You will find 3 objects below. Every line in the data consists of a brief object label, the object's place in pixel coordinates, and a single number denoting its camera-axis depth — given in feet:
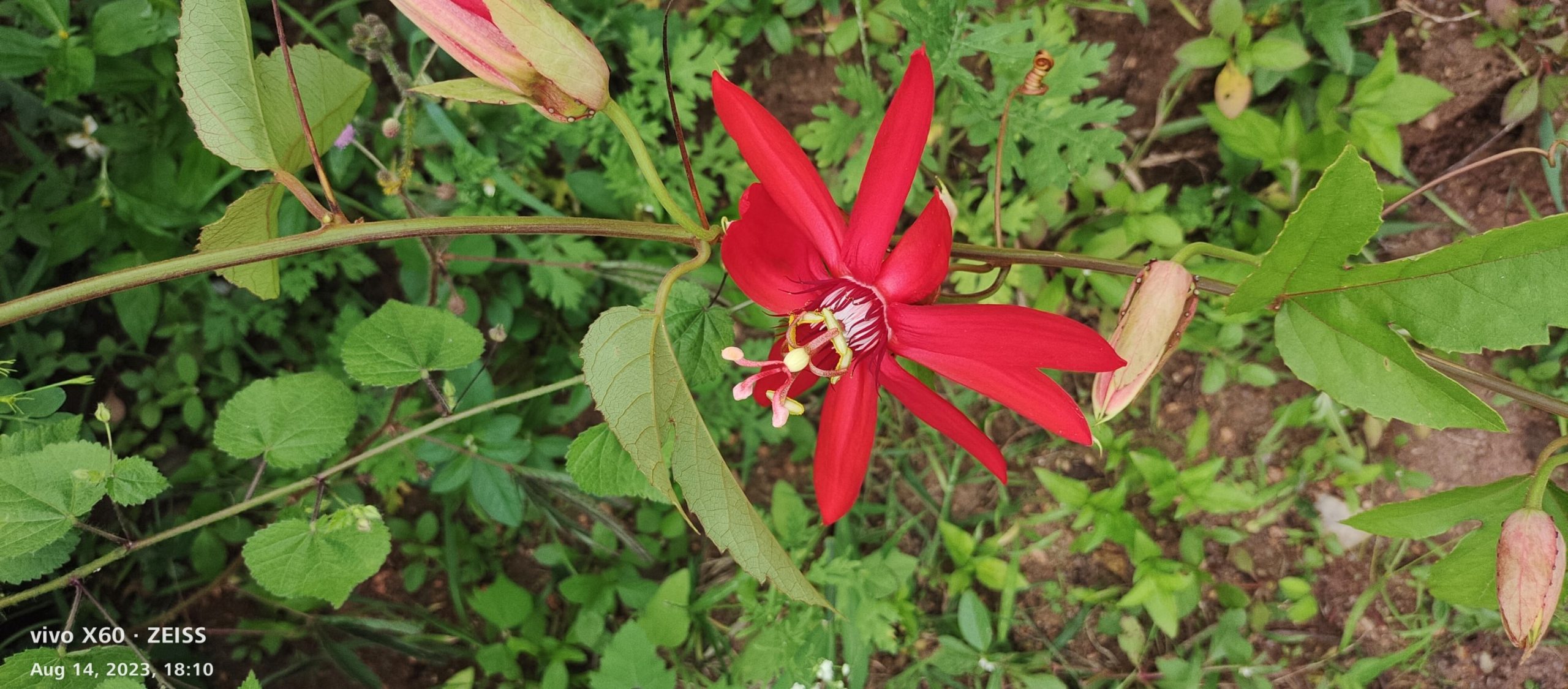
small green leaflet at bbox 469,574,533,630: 1.17
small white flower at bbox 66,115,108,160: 1.07
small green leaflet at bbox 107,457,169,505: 0.75
